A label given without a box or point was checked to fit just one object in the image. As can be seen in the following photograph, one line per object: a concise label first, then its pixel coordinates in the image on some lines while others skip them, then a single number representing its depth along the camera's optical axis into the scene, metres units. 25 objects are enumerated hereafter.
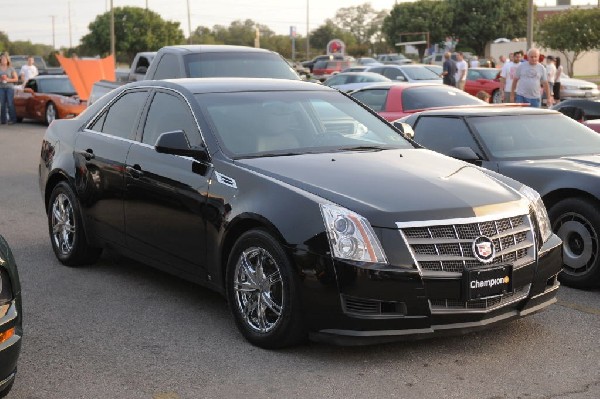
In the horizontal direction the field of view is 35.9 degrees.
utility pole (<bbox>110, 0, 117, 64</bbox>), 54.01
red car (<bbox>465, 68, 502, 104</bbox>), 28.55
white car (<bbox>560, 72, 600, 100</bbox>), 28.31
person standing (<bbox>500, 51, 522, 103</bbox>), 20.34
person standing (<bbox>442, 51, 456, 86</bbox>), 24.61
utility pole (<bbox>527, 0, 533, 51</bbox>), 24.65
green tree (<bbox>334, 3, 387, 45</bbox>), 160.00
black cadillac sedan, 4.96
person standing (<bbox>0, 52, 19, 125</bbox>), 24.25
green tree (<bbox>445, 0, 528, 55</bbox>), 87.75
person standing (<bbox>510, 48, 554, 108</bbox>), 16.97
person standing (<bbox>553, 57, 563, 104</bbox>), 23.45
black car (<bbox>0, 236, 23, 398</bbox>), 4.05
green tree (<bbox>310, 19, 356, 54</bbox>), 129.00
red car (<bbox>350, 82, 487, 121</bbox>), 13.14
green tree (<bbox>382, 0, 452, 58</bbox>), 91.88
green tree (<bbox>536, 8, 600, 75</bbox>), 53.44
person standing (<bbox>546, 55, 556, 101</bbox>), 22.81
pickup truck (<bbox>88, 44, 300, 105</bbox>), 12.58
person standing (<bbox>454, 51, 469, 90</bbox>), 24.72
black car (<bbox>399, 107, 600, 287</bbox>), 6.88
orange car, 23.27
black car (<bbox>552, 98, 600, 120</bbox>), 14.20
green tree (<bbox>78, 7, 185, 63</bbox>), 91.50
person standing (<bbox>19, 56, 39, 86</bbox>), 28.33
